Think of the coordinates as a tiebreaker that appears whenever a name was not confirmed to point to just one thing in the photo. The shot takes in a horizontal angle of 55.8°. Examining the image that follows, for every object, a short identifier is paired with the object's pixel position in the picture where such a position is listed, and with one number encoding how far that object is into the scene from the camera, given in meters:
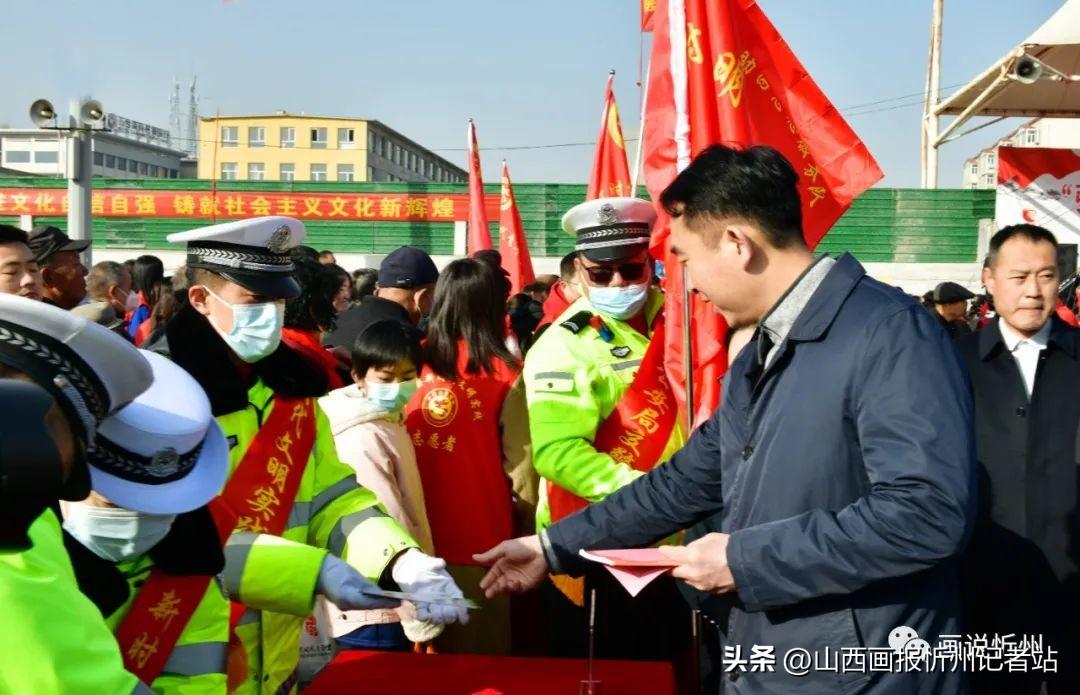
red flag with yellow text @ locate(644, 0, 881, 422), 3.50
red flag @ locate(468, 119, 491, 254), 10.12
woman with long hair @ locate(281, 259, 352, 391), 4.02
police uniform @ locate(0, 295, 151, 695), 1.03
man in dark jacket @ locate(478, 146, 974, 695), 1.75
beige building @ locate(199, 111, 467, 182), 66.25
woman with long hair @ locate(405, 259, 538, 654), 3.88
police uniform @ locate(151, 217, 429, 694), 2.21
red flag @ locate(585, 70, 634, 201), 8.56
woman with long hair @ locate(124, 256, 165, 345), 6.81
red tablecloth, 2.21
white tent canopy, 8.26
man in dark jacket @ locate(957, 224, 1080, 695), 3.36
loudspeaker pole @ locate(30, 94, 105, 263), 9.48
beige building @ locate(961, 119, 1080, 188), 30.48
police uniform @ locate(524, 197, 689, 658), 3.26
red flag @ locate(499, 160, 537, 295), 9.27
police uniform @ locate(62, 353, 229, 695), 1.60
